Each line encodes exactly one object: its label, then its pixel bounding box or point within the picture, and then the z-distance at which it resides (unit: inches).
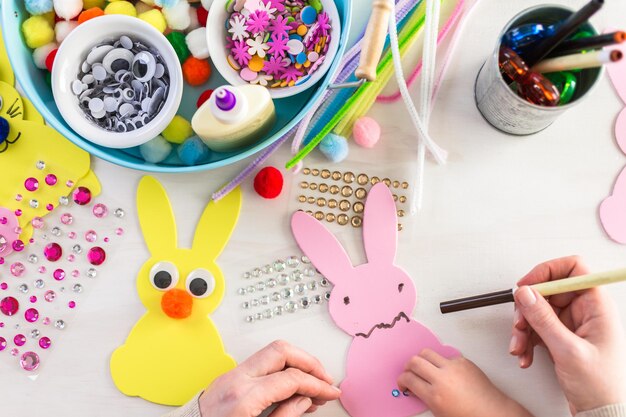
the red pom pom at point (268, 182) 24.8
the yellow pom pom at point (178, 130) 24.3
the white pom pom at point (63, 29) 24.3
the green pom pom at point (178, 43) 24.5
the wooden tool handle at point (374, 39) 19.9
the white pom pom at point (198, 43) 24.1
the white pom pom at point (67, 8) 23.9
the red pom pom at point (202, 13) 24.6
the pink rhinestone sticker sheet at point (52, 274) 25.3
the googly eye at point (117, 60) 23.1
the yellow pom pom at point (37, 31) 24.0
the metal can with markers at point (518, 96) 21.2
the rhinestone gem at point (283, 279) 25.3
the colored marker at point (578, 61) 18.3
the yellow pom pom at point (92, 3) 24.5
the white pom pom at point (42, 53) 24.3
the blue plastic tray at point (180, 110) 22.6
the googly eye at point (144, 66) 22.8
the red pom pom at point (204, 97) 24.6
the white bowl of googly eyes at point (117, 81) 22.5
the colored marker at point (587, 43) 18.0
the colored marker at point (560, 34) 17.7
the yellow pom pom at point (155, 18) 23.8
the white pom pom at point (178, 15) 24.1
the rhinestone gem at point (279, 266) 25.3
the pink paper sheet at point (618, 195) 25.0
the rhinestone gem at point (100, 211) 25.6
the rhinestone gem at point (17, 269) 25.6
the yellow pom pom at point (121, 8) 23.8
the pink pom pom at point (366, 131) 25.2
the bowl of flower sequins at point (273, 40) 23.3
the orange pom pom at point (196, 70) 24.6
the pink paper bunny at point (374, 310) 24.4
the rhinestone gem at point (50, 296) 25.5
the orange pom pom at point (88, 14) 23.9
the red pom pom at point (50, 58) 23.9
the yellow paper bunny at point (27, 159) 25.6
